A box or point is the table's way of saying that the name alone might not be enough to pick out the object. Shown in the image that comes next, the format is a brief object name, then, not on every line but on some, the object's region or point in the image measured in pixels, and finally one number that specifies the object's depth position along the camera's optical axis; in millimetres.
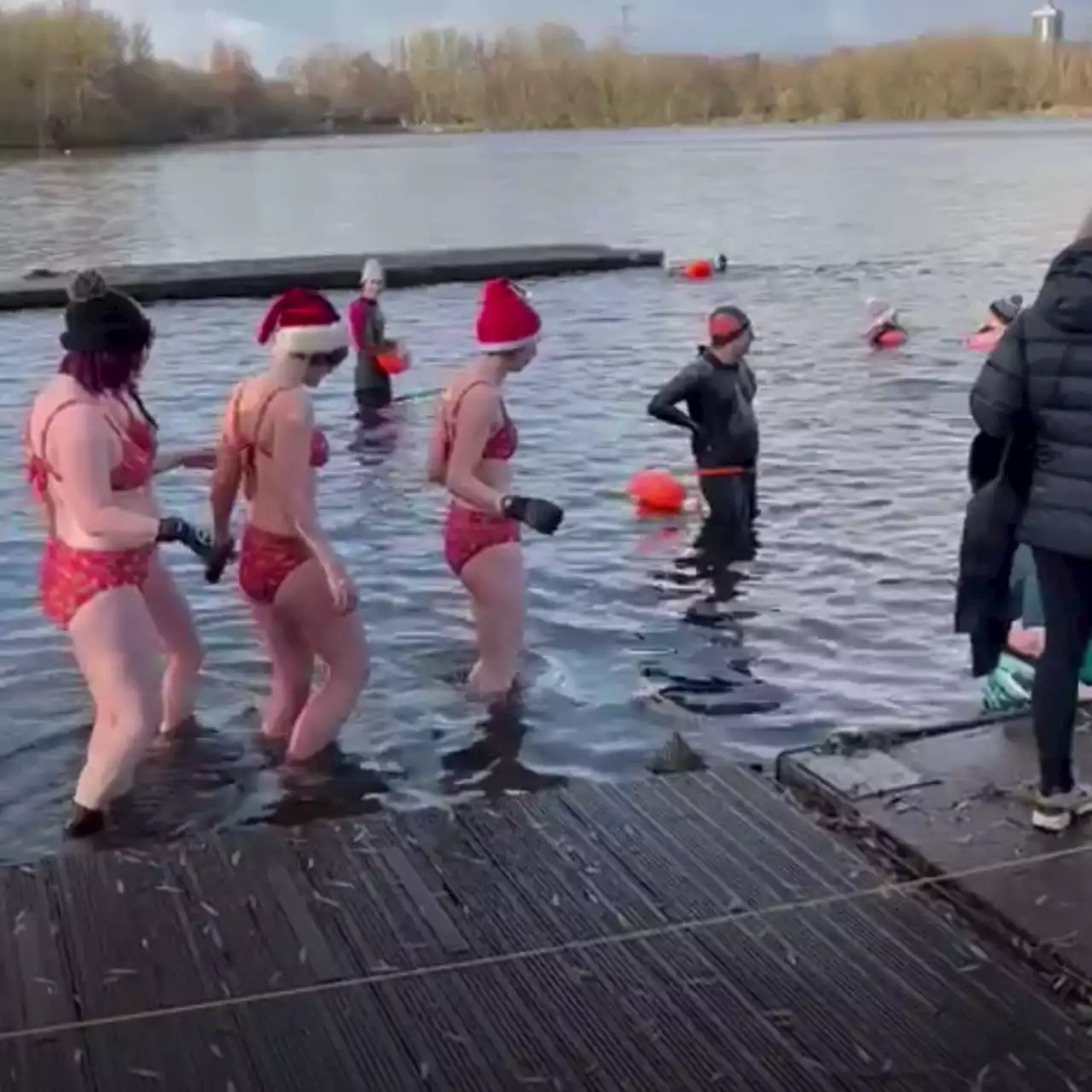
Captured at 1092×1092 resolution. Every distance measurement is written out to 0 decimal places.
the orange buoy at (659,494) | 11914
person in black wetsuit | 9945
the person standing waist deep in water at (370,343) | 15195
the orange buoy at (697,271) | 30016
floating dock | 27188
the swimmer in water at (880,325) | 20719
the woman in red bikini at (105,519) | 5457
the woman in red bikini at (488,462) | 6766
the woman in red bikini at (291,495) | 6086
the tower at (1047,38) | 135875
